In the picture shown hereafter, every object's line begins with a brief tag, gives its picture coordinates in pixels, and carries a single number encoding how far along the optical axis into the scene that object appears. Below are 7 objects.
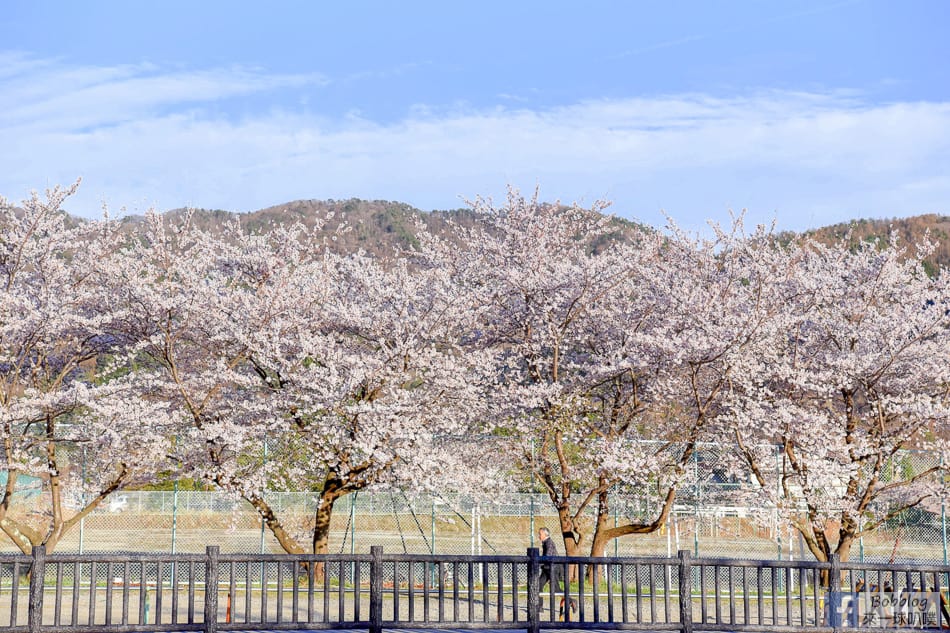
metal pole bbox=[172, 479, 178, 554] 23.76
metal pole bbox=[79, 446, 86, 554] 22.20
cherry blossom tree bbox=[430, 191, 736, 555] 22.19
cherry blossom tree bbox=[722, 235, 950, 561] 22.56
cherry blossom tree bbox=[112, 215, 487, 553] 21.45
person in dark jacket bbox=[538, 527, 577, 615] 17.42
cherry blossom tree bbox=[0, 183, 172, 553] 20.97
